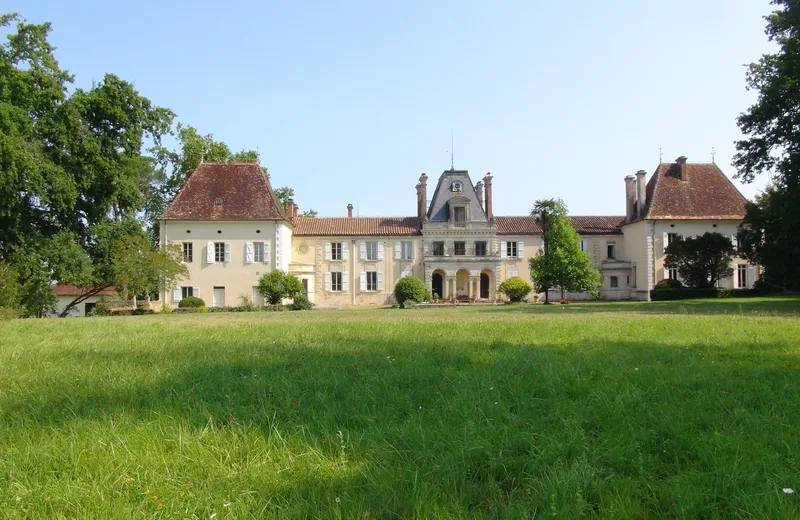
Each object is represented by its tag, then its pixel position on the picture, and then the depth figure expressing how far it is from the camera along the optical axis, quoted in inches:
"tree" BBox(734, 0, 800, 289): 867.4
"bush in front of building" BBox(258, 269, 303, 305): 1470.2
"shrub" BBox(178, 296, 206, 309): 1459.2
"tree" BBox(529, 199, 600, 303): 1424.7
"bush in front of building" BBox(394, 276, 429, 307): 1539.1
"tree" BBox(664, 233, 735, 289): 1405.0
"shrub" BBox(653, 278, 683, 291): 1488.7
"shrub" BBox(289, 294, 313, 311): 1411.2
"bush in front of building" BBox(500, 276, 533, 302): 1583.4
